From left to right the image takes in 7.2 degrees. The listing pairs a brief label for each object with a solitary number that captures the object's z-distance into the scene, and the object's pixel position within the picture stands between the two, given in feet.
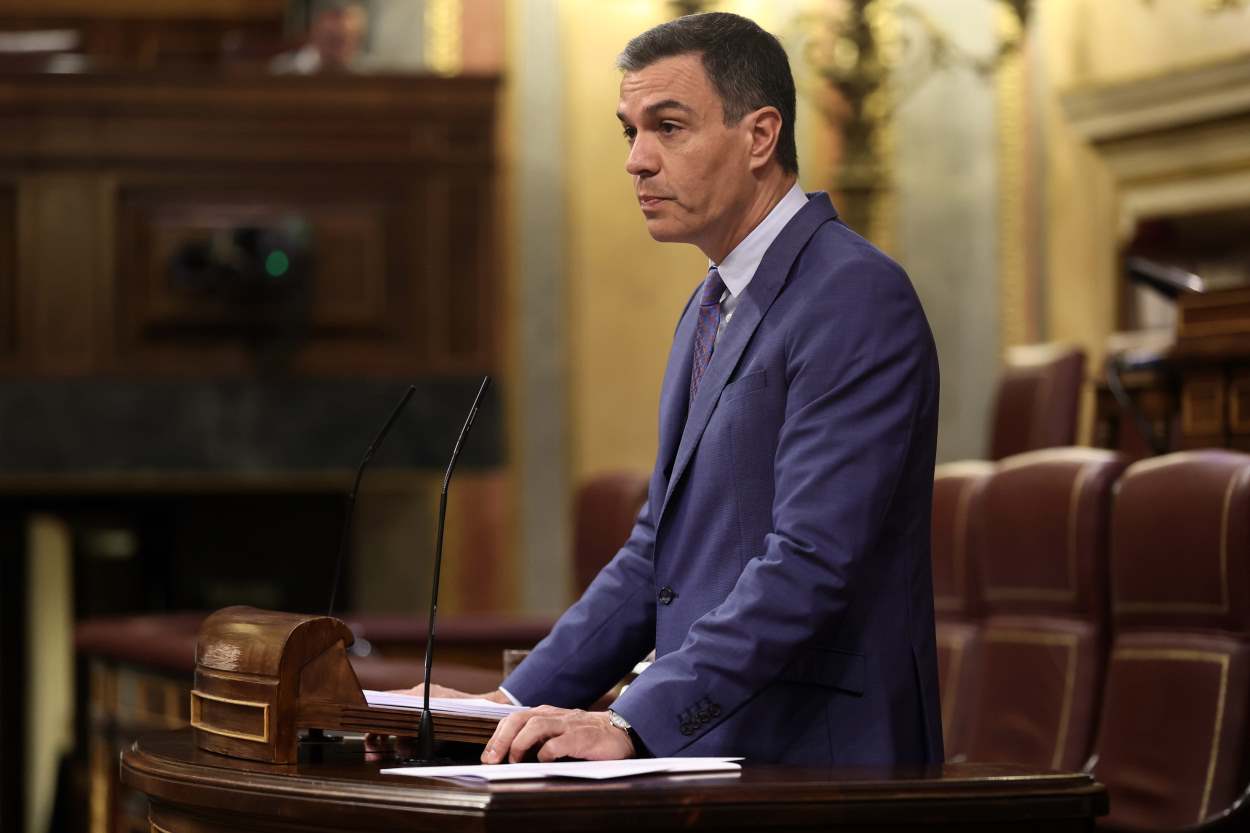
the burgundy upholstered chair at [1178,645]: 38.59
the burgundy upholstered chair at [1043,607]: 40.87
